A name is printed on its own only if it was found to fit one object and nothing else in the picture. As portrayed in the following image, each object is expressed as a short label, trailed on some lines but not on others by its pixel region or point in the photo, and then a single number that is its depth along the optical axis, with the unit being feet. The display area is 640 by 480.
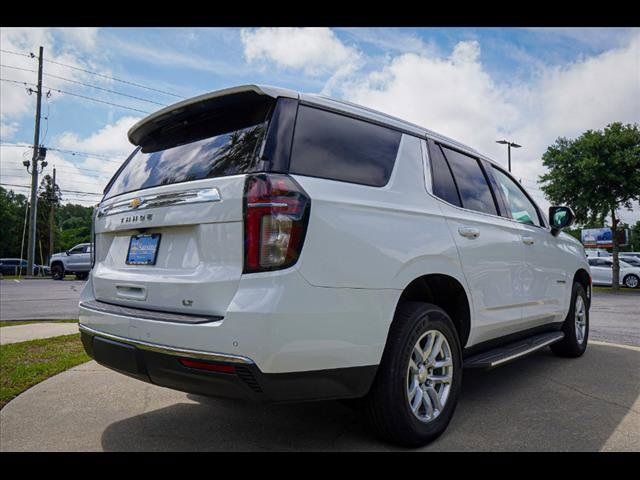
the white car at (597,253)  96.25
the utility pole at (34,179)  97.04
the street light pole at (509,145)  92.79
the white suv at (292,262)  7.45
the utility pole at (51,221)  162.03
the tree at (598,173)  59.00
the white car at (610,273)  70.49
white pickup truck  78.84
